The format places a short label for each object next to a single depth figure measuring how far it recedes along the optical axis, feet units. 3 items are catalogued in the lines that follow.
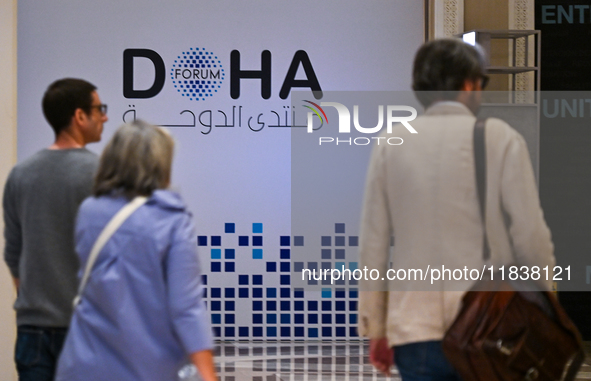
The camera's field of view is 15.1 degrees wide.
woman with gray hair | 22.40
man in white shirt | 23.03
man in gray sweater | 24.76
